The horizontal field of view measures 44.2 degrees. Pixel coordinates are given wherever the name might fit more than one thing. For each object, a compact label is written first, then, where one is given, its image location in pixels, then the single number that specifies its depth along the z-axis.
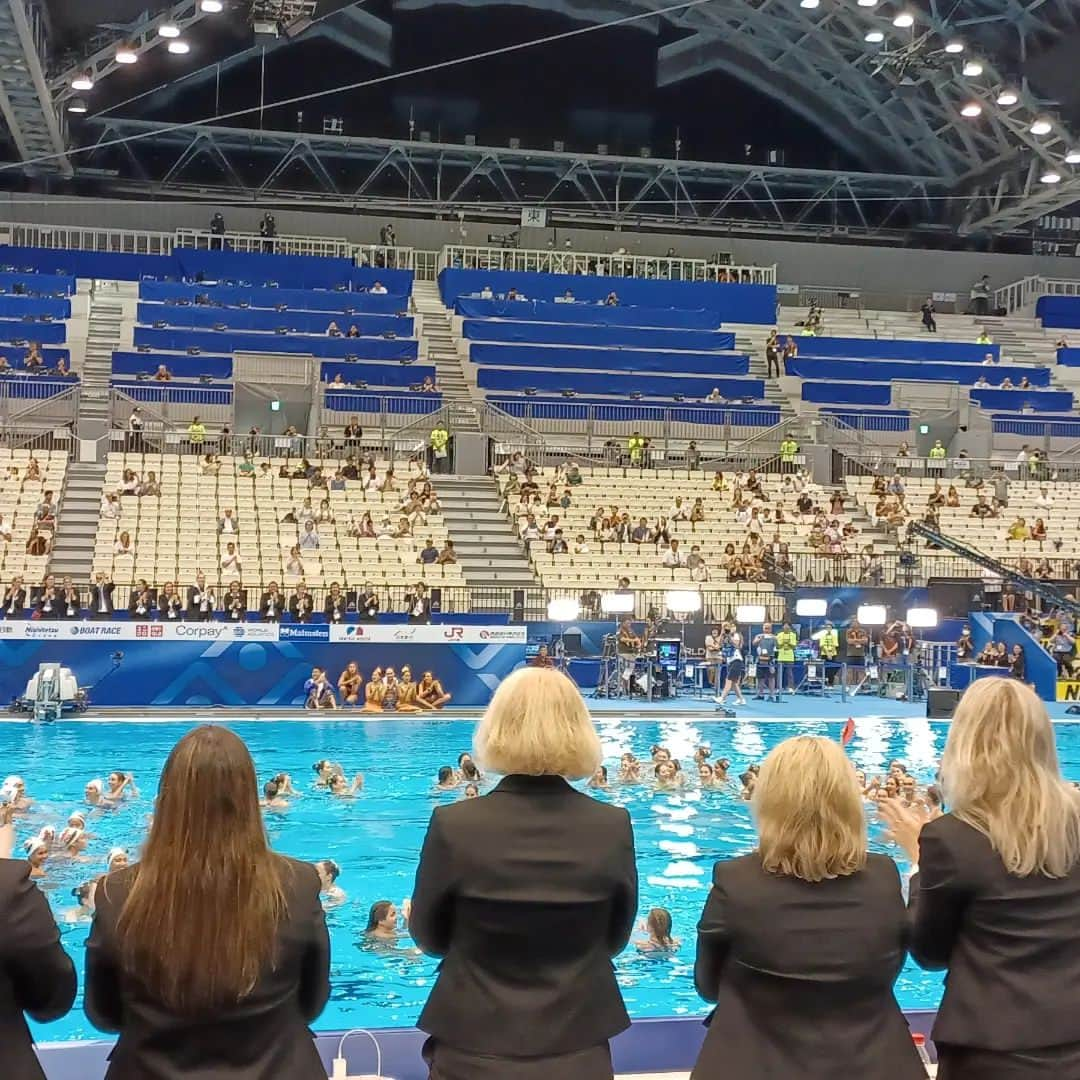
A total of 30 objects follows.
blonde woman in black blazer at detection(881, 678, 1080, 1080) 3.26
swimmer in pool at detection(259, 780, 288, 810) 13.73
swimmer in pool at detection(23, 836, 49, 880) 9.81
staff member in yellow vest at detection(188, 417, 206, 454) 29.31
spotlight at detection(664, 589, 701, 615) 23.52
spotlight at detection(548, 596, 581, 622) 23.34
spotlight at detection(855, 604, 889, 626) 24.09
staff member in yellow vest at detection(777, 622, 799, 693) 24.22
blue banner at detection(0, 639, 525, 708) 20.95
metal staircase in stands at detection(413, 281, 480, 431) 34.38
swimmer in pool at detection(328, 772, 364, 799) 15.03
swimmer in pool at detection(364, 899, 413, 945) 9.62
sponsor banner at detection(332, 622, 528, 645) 22.02
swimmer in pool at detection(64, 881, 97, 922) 9.12
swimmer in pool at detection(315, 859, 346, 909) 9.99
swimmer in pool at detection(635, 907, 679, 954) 9.53
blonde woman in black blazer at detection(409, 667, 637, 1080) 3.24
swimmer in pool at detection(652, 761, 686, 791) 15.34
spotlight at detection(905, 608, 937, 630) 23.91
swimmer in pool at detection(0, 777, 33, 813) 13.19
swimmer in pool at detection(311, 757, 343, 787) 15.13
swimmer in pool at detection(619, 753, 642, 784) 15.28
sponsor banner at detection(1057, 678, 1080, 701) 24.55
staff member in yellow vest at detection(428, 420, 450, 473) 30.58
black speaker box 21.23
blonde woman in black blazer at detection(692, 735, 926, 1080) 3.15
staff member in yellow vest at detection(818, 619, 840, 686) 24.69
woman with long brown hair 2.87
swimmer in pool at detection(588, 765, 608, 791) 14.97
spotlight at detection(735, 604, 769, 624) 24.09
